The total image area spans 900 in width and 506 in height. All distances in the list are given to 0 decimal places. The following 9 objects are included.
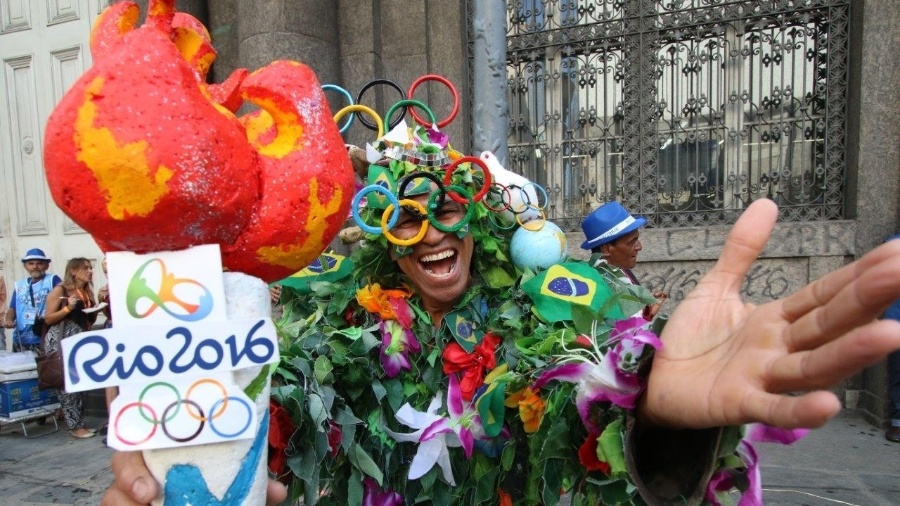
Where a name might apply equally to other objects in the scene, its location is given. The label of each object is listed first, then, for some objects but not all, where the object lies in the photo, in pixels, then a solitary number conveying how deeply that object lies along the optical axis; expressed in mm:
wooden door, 5699
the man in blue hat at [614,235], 3213
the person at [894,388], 3785
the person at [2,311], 5344
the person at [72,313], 4645
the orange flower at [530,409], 1438
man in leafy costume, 851
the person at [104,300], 4535
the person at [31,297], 4883
